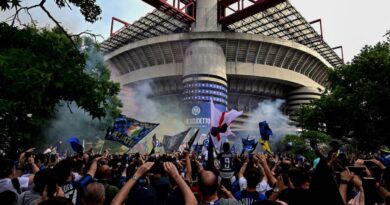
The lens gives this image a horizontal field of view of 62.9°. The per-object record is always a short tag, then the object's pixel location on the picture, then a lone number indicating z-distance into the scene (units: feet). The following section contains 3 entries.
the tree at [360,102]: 72.84
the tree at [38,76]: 16.34
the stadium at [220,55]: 156.76
